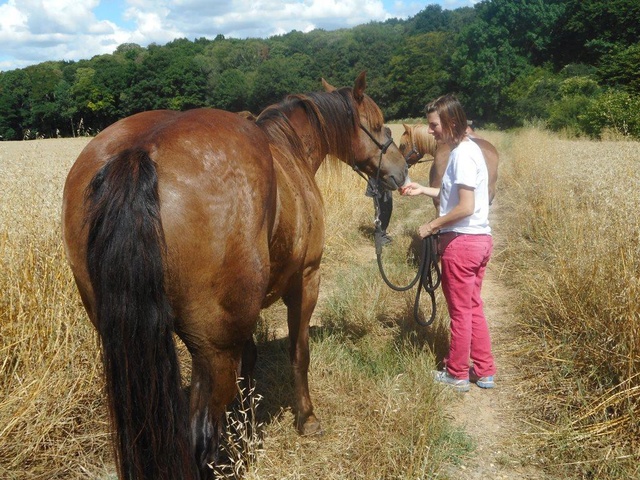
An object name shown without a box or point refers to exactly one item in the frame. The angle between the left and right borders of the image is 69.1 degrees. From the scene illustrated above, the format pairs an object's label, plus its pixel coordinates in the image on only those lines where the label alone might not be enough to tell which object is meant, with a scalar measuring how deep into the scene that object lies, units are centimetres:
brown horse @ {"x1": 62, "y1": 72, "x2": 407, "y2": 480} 173
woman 330
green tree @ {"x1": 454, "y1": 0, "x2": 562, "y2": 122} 4694
